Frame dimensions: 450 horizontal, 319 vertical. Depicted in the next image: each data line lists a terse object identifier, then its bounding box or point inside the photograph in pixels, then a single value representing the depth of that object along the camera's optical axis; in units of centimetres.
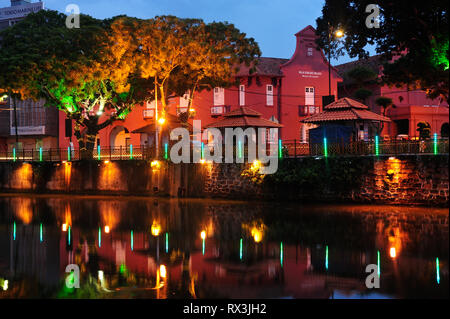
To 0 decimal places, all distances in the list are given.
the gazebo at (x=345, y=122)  2856
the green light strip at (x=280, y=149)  2800
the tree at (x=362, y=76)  3772
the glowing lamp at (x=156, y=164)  3244
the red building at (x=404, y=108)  3966
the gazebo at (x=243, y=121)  3173
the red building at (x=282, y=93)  4231
